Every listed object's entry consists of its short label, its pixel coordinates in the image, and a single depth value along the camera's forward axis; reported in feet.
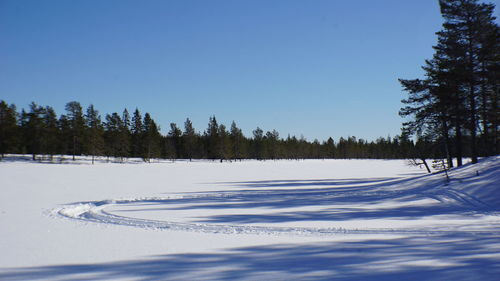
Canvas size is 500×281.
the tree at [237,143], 363.78
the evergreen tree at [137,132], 298.74
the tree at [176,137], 352.69
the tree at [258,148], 420.77
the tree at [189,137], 341.62
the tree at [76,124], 226.38
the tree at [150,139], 278.46
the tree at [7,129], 209.46
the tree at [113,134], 253.85
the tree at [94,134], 229.25
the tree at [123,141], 255.15
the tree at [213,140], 326.44
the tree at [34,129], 216.54
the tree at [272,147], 438.81
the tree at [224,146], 323.57
